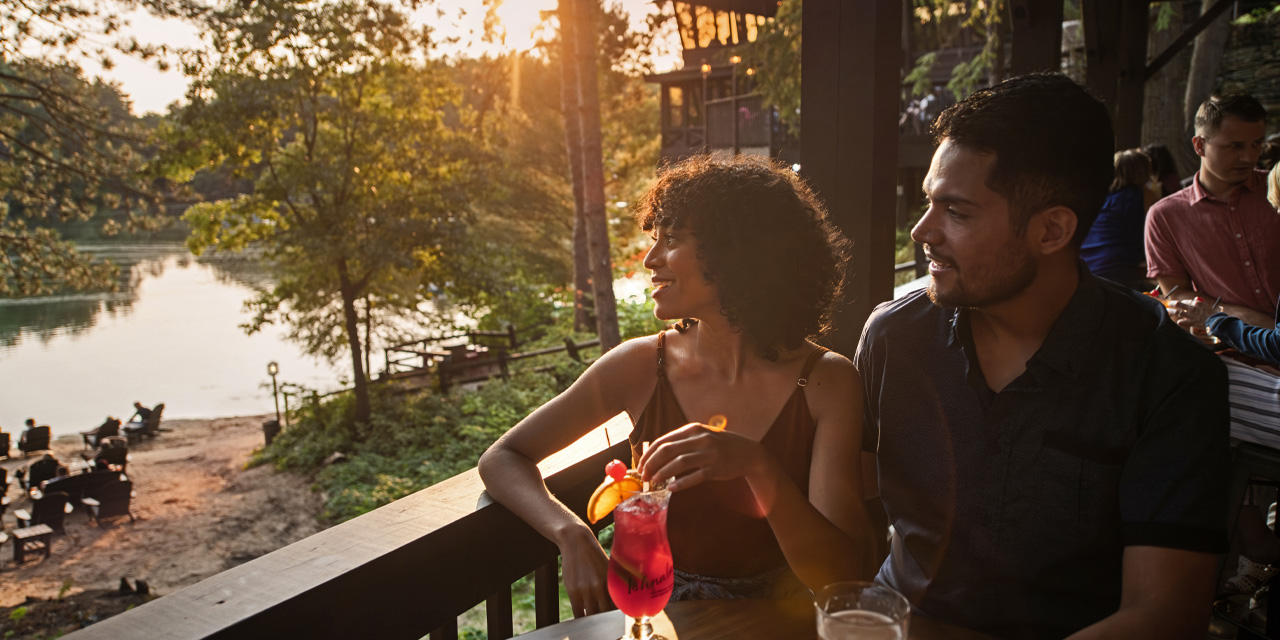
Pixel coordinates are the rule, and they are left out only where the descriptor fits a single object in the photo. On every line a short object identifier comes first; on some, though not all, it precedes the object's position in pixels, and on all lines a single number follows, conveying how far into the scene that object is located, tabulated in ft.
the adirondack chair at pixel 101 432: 66.69
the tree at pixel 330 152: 44.60
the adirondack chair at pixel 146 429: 70.79
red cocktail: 4.07
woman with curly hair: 5.19
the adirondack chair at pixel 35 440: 63.98
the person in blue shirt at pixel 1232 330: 7.19
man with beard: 3.90
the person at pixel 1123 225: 14.61
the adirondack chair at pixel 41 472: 53.47
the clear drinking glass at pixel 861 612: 3.30
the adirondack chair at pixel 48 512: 45.27
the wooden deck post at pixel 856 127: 6.78
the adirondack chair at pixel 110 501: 48.03
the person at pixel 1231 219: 10.42
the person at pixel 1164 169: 18.78
